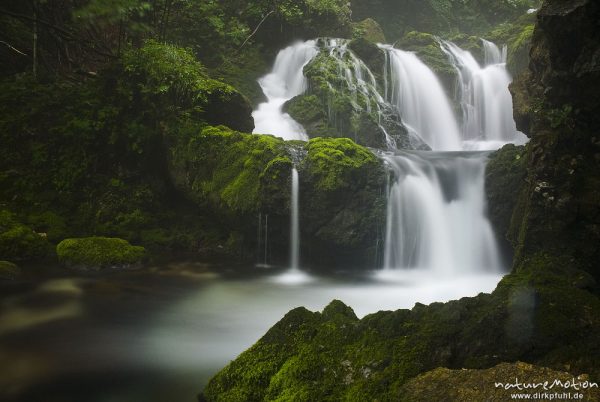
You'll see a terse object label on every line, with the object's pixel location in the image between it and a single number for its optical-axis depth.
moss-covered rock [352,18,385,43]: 23.02
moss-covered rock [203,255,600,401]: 2.83
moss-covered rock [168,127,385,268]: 9.27
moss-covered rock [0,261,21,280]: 7.21
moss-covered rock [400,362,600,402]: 2.39
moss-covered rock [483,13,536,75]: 17.95
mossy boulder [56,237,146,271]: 8.14
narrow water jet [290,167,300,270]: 9.28
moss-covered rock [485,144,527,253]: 9.34
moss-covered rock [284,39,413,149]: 13.91
